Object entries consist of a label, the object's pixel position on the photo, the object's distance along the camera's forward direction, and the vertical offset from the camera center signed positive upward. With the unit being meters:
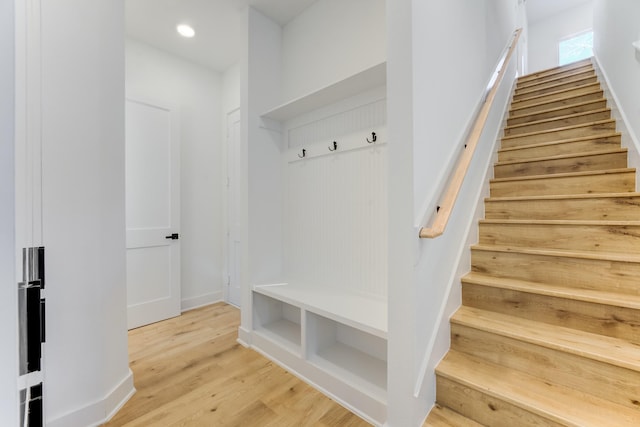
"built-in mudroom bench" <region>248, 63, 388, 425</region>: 1.85 -0.27
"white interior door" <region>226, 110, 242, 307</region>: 3.44 +0.07
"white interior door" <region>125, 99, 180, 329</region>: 2.84 +0.03
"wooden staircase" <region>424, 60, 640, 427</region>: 1.22 -0.48
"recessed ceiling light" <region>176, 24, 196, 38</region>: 2.77 +1.87
